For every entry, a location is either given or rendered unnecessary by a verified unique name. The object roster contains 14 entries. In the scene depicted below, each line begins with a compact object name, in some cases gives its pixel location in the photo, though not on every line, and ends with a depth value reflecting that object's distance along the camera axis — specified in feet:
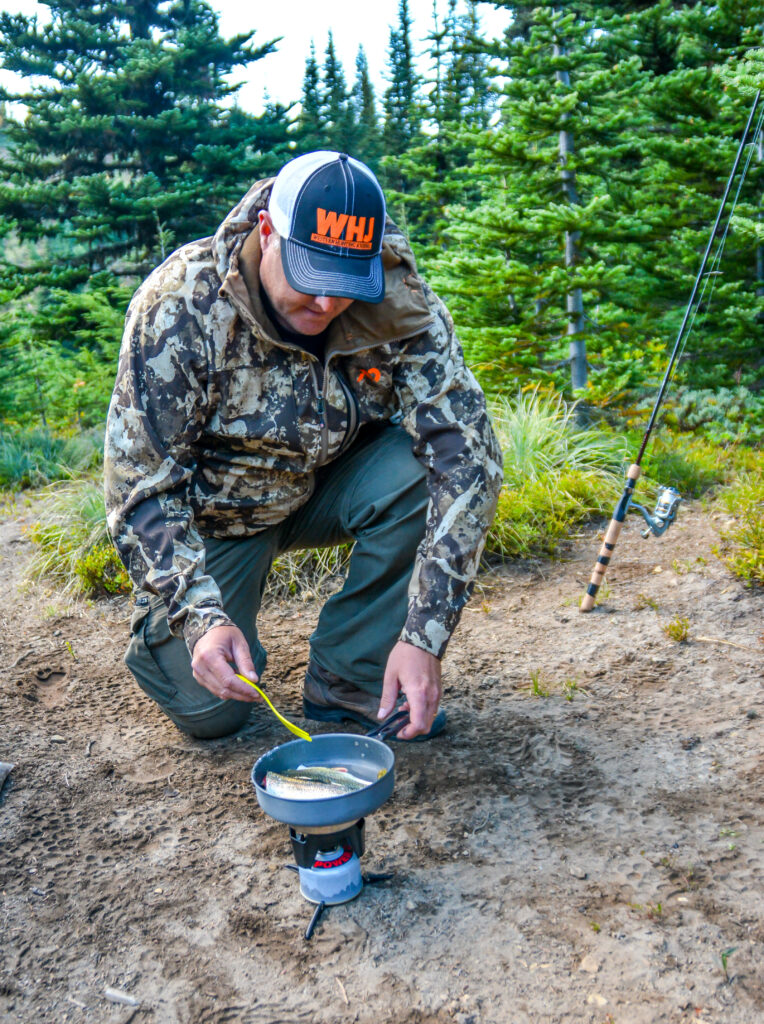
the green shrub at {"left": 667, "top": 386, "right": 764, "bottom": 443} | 19.79
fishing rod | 11.10
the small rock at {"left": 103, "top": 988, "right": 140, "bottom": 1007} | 5.46
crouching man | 7.14
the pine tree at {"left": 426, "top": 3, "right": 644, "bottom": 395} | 18.92
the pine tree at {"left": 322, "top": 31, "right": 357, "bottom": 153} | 70.74
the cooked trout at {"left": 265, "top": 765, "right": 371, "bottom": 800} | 6.03
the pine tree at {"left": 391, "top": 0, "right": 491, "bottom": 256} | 38.93
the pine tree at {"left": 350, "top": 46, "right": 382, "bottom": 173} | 73.36
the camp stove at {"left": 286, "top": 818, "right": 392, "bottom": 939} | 5.90
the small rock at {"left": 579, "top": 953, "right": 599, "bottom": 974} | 5.41
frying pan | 5.39
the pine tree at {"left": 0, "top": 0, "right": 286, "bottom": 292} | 39.34
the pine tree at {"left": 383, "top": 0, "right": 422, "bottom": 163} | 69.04
